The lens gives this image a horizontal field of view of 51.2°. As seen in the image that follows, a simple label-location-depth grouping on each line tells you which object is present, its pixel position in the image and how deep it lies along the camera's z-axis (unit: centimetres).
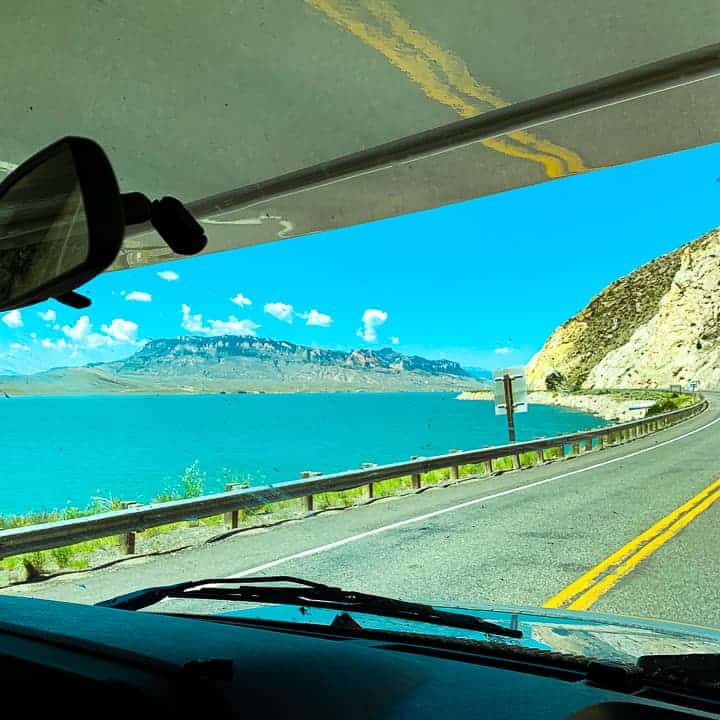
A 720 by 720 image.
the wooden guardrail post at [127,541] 711
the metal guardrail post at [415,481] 1323
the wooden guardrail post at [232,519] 882
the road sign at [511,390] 1783
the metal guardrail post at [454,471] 1448
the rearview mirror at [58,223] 108
